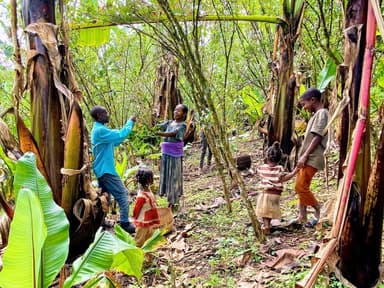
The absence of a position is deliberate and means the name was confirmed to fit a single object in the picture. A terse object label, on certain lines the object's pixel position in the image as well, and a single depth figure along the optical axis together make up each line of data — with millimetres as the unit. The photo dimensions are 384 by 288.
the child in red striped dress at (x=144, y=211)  3348
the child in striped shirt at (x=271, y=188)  3314
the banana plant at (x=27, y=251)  1427
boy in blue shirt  4066
